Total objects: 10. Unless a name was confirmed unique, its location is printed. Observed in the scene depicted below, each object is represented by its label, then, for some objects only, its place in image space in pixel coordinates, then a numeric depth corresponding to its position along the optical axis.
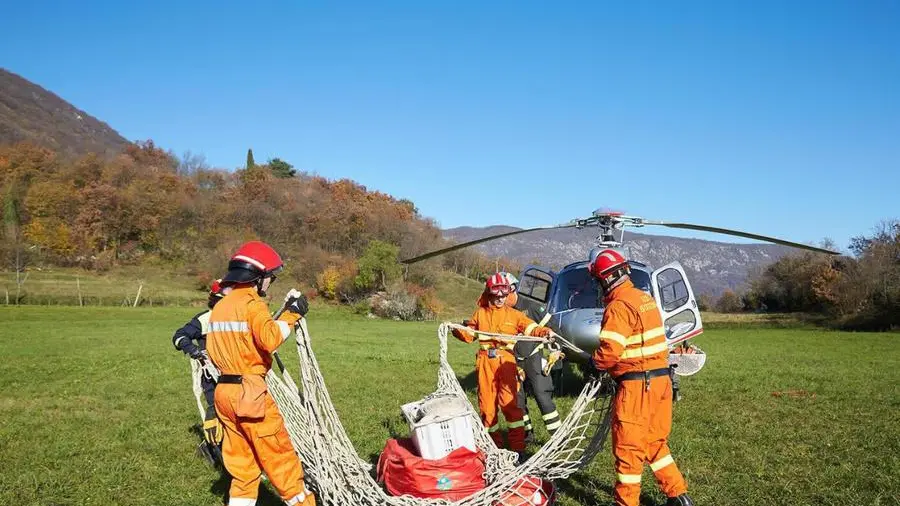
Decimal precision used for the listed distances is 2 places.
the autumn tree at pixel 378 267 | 54.47
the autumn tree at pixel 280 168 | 92.31
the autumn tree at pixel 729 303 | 78.51
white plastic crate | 5.42
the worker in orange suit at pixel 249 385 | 4.76
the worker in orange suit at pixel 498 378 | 7.23
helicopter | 9.41
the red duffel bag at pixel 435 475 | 5.17
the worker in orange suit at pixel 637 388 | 5.14
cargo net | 5.19
